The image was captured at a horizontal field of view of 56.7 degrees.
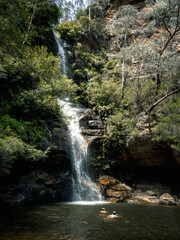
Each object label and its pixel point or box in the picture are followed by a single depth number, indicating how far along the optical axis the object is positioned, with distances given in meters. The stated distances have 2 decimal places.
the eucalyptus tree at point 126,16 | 22.23
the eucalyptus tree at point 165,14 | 15.16
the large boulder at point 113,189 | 13.12
